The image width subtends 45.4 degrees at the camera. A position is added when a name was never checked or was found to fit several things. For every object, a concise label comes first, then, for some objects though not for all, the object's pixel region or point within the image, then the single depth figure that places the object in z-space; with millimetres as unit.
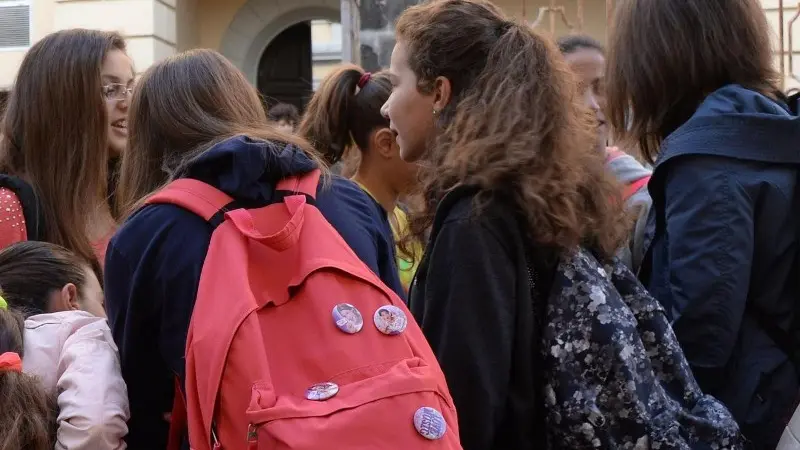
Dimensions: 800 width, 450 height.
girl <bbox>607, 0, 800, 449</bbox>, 2033
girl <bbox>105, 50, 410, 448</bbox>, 1778
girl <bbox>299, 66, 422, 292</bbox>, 3373
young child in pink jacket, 1803
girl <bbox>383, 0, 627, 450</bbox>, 1763
